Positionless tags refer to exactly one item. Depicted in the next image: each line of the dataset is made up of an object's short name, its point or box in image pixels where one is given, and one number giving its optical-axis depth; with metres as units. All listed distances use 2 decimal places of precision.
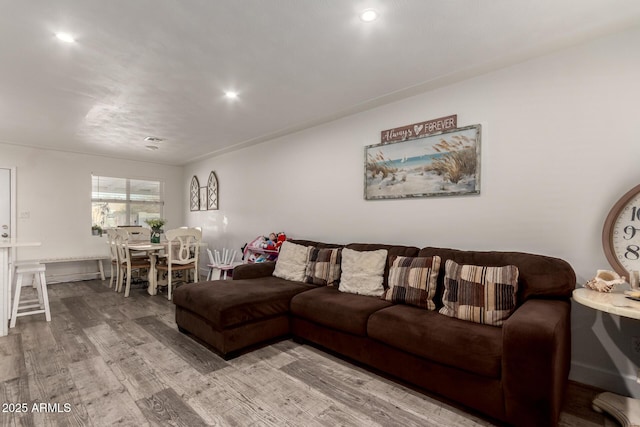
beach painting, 2.70
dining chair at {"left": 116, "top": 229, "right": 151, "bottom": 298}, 4.55
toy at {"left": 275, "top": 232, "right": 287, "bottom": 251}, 4.20
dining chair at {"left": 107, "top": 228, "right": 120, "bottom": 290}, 4.97
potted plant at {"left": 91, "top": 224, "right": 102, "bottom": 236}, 5.82
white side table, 1.50
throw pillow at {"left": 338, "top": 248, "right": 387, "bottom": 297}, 2.78
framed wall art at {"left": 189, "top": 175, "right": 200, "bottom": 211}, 6.51
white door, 4.92
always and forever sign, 2.82
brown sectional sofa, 1.60
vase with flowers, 5.06
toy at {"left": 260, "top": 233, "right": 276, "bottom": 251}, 4.22
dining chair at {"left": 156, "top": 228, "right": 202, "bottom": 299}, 4.54
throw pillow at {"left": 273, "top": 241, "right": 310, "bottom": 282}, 3.40
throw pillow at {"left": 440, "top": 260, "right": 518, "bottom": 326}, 2.02
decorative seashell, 1.81
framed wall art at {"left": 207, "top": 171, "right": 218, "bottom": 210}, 5.92
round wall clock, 1.96
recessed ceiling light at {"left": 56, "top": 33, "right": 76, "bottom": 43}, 2.04
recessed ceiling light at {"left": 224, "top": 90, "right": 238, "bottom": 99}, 3.00
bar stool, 3.24
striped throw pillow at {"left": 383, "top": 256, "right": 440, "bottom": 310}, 2.40
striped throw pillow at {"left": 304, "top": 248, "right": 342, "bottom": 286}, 3.13
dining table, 4.58
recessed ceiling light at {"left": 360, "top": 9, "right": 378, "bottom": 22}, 1.82
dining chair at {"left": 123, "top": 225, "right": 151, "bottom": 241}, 5.61
